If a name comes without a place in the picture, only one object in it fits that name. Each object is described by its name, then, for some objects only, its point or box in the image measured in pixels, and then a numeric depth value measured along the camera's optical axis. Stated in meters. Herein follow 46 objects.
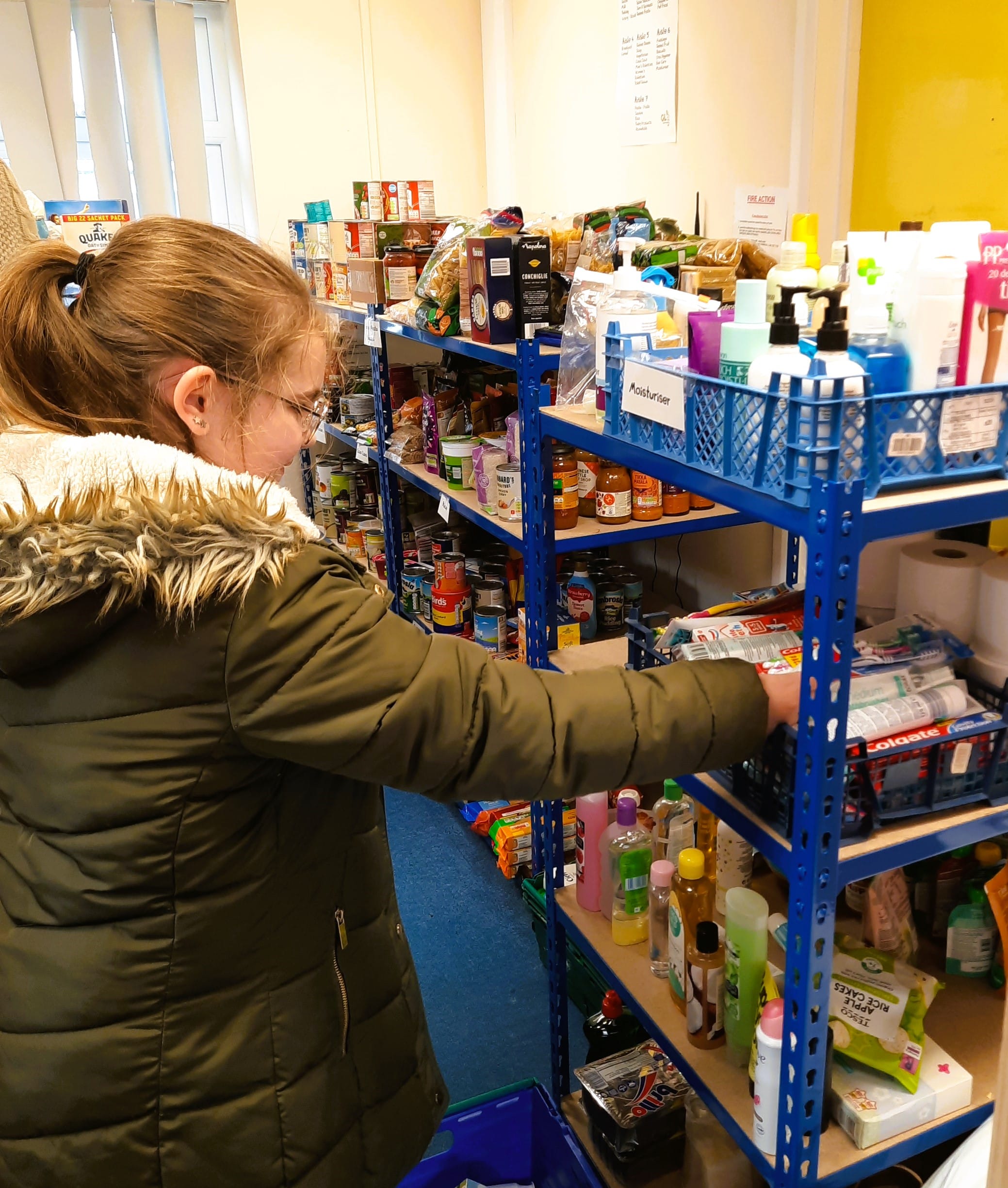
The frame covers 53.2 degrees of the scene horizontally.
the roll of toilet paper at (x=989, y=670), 1.10
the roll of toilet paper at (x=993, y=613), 1.09
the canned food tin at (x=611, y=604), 2.66
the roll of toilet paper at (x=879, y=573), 1.25
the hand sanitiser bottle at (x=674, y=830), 1.64
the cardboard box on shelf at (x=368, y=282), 3.15
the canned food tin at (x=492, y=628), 2.89
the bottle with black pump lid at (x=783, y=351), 0.95
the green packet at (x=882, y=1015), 1.18
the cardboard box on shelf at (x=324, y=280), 3.81
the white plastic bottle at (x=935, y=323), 0.94
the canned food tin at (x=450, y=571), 3.05
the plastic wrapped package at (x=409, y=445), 3.22
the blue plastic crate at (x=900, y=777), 1.02
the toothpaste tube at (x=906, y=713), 1.02
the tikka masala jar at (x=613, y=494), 2.29
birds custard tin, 3.05
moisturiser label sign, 1.10
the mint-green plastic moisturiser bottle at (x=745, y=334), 1.02
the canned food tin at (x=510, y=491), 2.45
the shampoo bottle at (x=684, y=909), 1.38
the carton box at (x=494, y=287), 2.19
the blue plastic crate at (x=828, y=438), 0.89
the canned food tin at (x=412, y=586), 3.30
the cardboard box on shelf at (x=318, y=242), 3.84
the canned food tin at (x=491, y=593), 2.94
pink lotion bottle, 1.68
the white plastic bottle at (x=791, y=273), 1.16
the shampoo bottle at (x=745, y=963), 1.29
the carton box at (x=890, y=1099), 1.14
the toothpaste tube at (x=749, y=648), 1.09
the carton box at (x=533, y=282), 2.16
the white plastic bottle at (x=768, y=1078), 1.14
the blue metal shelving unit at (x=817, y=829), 0.91
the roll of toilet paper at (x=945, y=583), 1.12
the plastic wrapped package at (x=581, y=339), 1.76
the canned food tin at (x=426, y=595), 3.26
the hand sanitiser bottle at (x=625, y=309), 1.26
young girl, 0.90
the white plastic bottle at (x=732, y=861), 1.51
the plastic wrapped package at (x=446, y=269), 2.53
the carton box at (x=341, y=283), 3.64
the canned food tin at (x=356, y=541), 3.93
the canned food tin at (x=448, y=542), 3.16
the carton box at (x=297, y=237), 4.12
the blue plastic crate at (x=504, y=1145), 1.67
